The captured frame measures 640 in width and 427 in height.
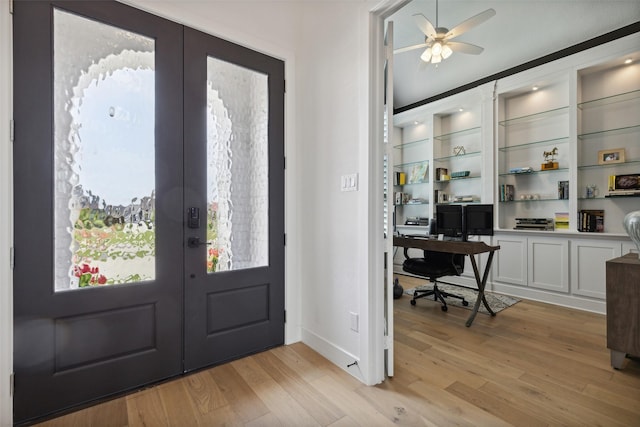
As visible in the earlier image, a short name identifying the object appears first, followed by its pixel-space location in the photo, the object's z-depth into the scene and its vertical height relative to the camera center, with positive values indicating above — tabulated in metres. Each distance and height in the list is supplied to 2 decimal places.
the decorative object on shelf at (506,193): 4.06 +0.26
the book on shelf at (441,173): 4.87 +0.64
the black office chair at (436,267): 3.33 -0.64
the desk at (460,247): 2.82 -0.35
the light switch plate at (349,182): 1.95 +0.20
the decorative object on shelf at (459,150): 4.68 +0.98
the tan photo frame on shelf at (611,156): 3.25 +0.62
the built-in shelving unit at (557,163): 3.23 +0.62
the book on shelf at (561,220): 3.62 -0.11
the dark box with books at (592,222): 3.34 -0.12
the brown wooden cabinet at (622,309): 1.98 -0.67
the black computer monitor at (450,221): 3.42 -0.11
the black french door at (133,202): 1.56 +0.07
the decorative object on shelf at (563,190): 3.62 +0.26
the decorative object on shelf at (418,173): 5.09 +0.69
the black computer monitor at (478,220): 3.29 -0.09
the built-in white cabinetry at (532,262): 3.46 -0.62
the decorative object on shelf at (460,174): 4.56 +0.59
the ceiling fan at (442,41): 2.72 +1.72
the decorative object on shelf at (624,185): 3.13 +0.29
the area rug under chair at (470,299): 3.43 -1.09
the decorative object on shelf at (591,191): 3.42 +0.23
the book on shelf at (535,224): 3.70 -0.16
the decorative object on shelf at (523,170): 3.91 +0.56
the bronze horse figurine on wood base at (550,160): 3.74 +0.66
